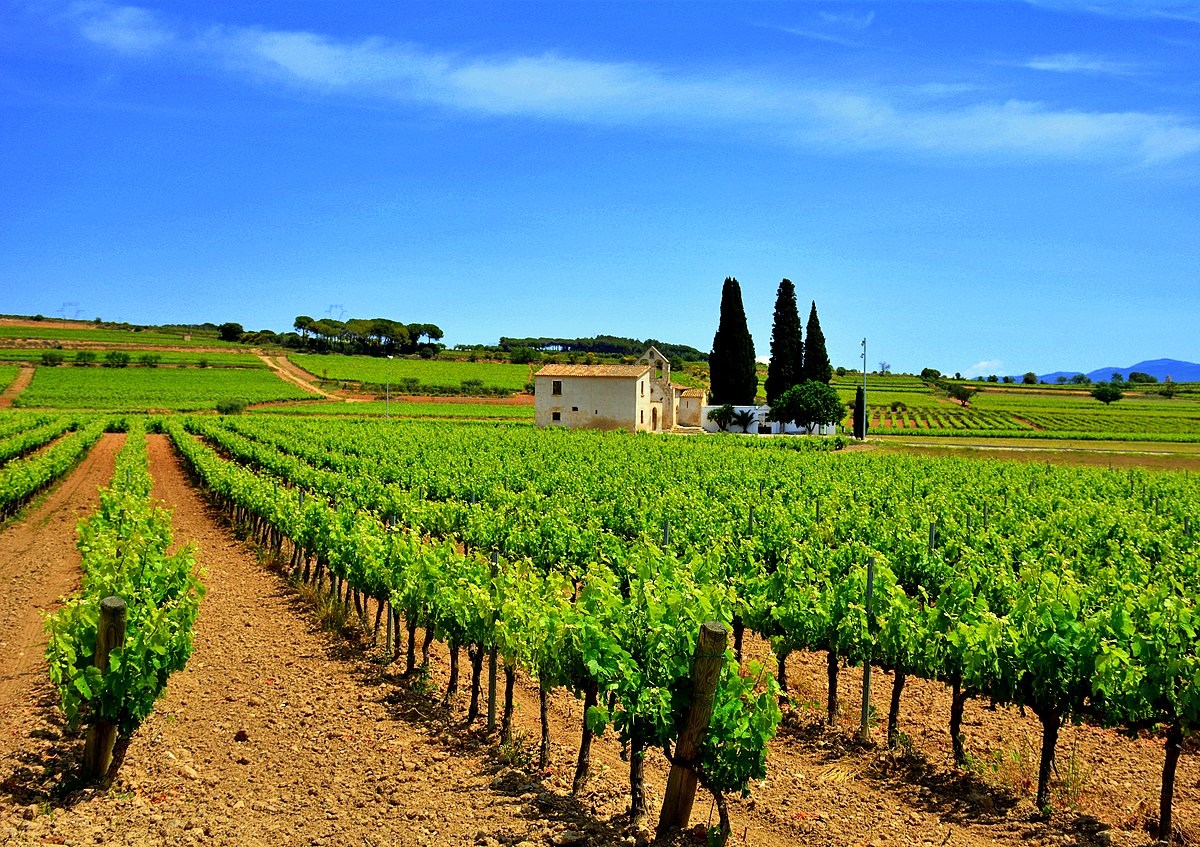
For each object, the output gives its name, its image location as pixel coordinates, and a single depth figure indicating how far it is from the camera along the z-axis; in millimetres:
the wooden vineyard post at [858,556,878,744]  7707
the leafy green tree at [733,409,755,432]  61625
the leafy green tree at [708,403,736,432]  61262
